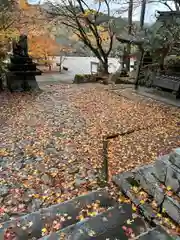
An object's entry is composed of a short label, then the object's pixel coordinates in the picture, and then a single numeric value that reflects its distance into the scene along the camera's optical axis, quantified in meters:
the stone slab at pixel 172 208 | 2.03
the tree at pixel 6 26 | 7.19
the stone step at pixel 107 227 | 1.87
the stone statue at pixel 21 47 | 7.68
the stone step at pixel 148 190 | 2.08
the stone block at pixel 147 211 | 2.11
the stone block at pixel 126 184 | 2.39
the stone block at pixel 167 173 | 2.10
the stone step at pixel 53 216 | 2.02
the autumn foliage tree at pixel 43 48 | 13.28
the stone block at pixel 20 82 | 7.85
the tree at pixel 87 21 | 10.70
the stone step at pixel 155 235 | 1.79
